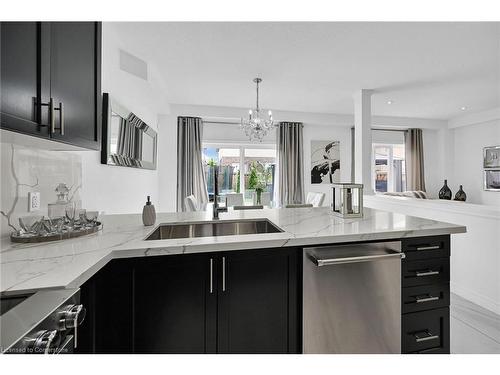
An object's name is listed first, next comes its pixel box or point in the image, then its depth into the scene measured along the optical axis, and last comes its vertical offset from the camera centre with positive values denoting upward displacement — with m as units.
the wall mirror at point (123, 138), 2.18 +0.52
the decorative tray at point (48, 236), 1.16 -0.21
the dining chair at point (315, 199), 4.34 -0.17
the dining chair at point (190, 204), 3.67 -0.20
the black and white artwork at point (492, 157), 5.35 +0.65
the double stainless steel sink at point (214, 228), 1.75 -0.27
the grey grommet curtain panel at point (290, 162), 5.46 +0.55
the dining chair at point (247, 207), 3.42 -0.24
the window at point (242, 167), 5.44 +0.45
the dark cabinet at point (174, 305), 1.17 -0.52
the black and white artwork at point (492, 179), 5.33 +0.19
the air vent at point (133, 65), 2.69 +1.33
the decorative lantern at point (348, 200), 1.86 -0.08
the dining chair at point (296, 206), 3.82 -0.24
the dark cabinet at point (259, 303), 1.26 -0.55
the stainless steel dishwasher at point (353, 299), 1.34 -0.58
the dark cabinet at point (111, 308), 1.08 -0.50
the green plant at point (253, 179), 5.43 +0.20
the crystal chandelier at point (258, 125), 3.84 +0.94
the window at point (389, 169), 6.32 +0.47
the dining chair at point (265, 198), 5.53 -0.19
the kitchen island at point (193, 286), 1.11 -0.44
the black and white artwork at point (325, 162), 5.73 +0.59
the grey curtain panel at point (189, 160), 5.09 +0.56
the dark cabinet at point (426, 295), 1.48 -0.60
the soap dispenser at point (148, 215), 1.62 -0.16
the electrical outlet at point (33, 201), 1.33 -0.06
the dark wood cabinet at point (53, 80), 0.86 +0.43
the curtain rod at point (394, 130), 6.27 +1.38
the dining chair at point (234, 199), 4.39 -0.17
